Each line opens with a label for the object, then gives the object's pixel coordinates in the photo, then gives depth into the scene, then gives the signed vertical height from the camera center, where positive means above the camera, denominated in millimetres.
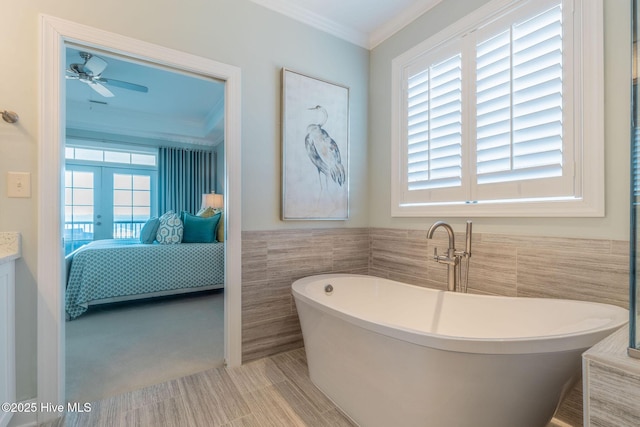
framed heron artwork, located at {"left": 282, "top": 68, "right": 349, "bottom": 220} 2236 +549
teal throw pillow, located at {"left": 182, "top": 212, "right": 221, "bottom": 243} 3938 -199
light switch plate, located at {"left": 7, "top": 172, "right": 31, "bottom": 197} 1454 +159
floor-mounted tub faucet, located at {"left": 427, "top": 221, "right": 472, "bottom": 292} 1795 -277
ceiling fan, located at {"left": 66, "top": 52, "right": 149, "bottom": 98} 2691 +1444
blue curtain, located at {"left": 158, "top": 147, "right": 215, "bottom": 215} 5664 +765
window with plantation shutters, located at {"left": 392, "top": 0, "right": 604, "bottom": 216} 1414 +600
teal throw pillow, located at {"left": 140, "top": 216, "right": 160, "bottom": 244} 3721 -226
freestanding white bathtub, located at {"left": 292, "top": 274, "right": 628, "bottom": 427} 996 -600
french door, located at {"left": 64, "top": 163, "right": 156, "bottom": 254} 5105 +246
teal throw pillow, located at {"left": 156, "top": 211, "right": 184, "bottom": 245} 3697 -199
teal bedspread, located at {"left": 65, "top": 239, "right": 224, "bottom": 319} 2941 -643
